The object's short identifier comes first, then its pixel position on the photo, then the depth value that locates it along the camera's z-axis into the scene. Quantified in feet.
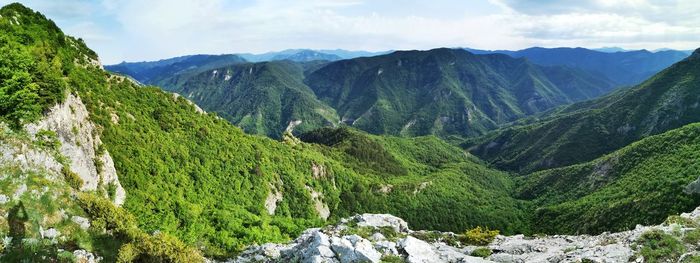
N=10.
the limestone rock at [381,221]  195.21
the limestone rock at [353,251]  111.65
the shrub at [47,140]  133.85
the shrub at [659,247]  110.63
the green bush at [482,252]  138.00
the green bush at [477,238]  173.27
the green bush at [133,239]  104.99
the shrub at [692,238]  116.17
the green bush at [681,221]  130.93
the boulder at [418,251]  118.01
